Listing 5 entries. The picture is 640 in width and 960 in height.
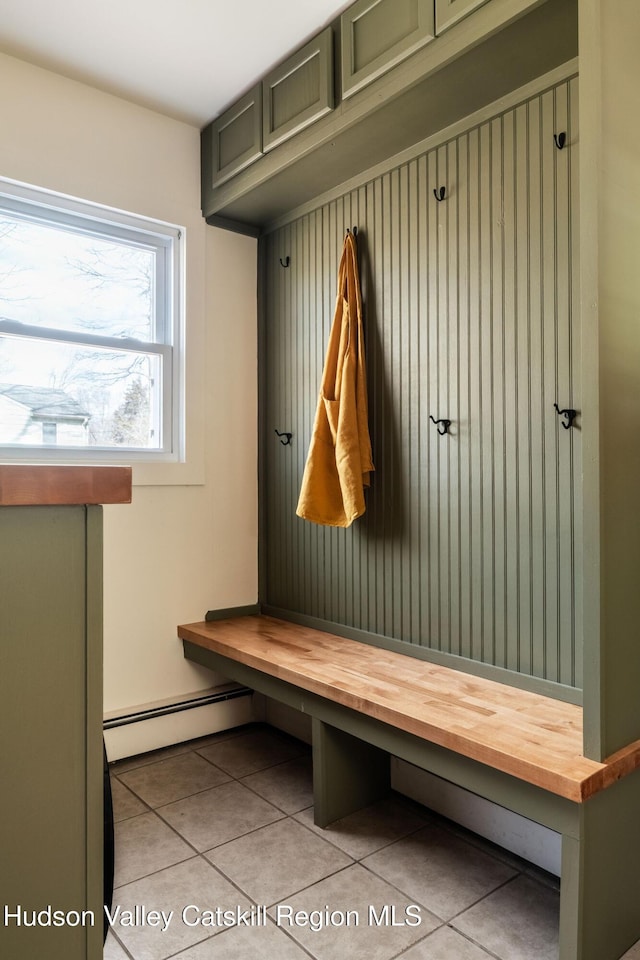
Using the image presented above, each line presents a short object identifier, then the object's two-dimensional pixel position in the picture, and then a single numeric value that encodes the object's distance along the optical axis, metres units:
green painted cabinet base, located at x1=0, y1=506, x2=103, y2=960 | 0.84
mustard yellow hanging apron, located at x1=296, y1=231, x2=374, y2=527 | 2.29
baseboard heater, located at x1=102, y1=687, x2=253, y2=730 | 2.54
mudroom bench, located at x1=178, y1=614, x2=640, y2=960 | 1.37
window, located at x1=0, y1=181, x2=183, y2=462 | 2.38
